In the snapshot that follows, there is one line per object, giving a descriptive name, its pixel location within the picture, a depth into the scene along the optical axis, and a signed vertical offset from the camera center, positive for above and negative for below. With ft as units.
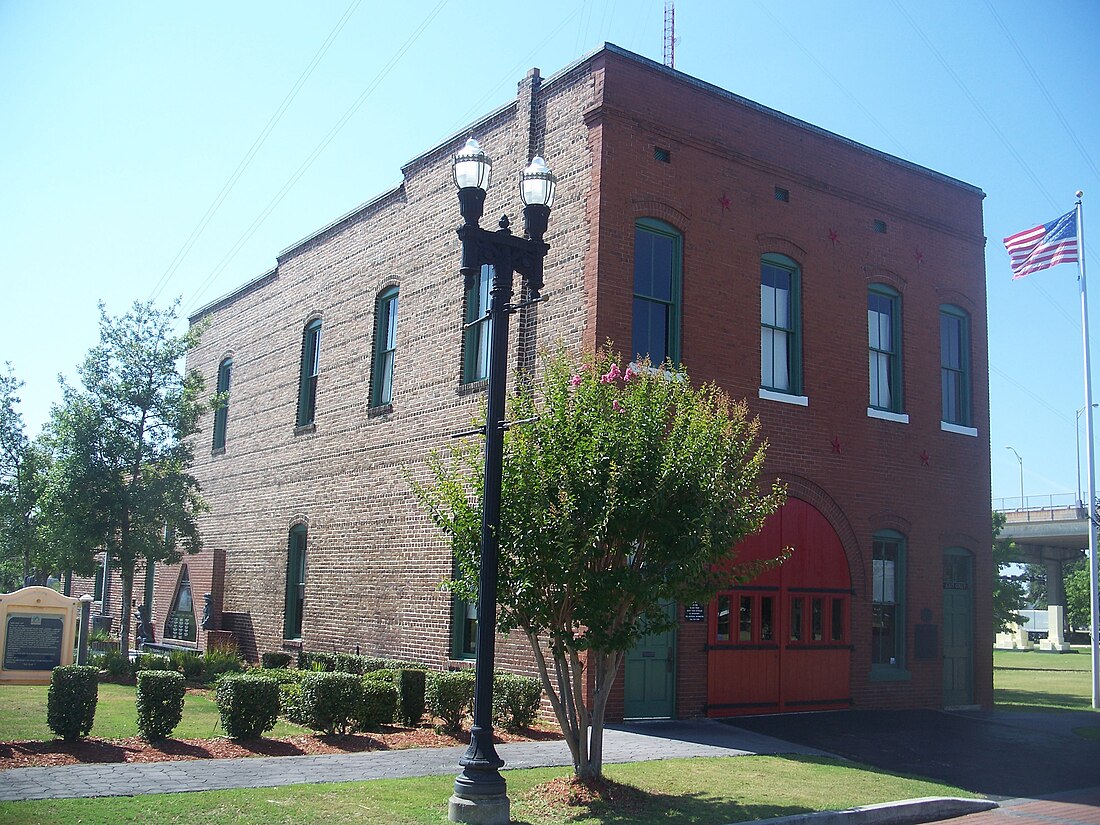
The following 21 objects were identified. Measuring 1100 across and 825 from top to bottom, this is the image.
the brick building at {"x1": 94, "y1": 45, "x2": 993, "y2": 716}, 52.85 +12.88
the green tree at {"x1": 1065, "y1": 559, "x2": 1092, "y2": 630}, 211.41 +0.90
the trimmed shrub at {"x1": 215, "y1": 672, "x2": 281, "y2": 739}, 38.99 -4.83
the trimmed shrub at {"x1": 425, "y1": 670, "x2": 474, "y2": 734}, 44.70 -4.92
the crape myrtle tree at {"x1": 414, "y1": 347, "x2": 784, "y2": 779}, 32.37 +2.11
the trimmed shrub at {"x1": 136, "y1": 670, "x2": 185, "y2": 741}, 37.91 -4.81
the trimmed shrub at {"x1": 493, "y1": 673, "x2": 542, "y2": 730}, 45.11 -4.94
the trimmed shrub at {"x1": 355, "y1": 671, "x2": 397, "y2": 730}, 43.47 -5.16
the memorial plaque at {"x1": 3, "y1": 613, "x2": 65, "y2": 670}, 44.60 -3.19
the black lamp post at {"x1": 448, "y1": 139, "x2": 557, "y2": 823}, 29.12 +6.55
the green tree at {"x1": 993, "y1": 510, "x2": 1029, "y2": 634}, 121.39 +1.32
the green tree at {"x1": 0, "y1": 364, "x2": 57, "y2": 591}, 79.42 +5.84
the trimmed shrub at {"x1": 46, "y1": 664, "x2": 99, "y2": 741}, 36.55 -4.55
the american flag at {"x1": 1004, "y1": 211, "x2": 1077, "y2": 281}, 78.69 +26.58
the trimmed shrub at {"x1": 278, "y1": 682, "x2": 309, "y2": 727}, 44.42 -5.57
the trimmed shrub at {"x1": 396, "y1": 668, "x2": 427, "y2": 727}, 45.57 -4.94
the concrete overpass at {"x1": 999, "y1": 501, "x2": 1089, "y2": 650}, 192.13 +12.28
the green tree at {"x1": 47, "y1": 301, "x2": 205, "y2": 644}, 68.13 +7.99
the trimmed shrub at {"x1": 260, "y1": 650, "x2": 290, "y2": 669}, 63.36 -5.04
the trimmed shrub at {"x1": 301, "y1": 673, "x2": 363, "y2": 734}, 41.60 -4.84
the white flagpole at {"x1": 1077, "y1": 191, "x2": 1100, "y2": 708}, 78.00 +10.90
